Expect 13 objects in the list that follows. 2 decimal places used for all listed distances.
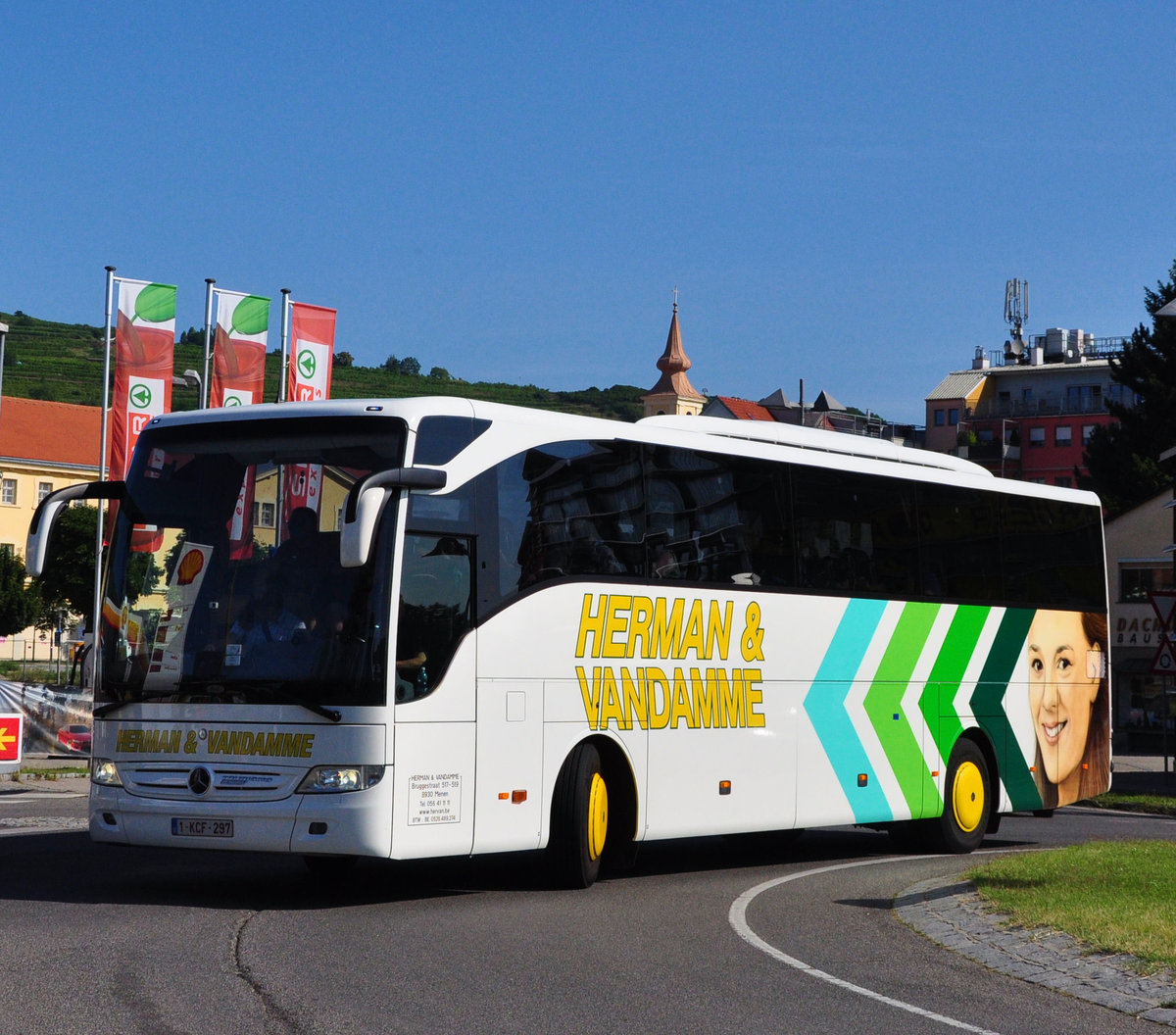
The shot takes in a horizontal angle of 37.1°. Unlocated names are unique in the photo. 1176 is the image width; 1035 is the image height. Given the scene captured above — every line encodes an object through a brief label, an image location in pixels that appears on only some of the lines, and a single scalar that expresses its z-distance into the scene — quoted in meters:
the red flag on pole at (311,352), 33.98
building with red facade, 125.25
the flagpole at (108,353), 32.19
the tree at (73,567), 85.44
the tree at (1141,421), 73.12
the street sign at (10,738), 27.33
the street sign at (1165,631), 30.52
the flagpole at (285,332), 33.80
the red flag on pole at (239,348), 33.47
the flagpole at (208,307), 34.61
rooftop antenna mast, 135.00
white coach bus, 11.65
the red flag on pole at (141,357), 32.06
